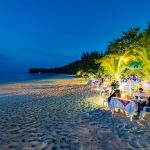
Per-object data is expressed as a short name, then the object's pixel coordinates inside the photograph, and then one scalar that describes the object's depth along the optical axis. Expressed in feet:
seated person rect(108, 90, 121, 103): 17.28
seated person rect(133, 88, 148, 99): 18.56
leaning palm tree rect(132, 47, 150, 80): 24.63
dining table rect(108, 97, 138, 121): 14.87
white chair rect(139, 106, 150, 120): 14.43
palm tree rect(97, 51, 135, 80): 34.69
